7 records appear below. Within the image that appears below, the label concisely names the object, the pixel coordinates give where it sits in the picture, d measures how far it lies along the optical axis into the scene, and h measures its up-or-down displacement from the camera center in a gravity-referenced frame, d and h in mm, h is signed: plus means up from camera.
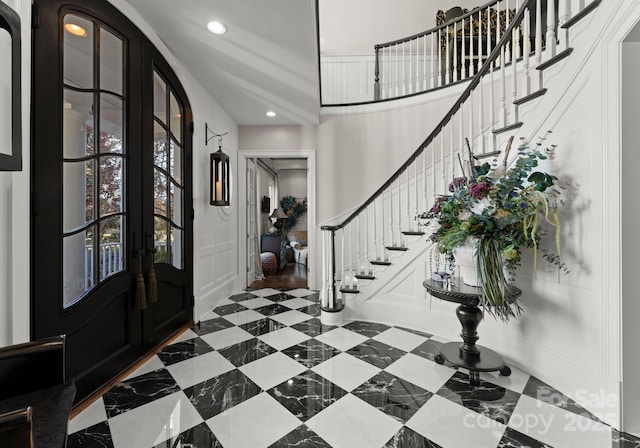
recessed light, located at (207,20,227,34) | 2223 +1522
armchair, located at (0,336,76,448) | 823 -570
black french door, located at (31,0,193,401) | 1553 +224
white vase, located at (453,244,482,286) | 1985 -297
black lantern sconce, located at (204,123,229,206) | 3494 +561
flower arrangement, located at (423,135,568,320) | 1823 +0
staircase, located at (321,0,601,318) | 1982 +561
